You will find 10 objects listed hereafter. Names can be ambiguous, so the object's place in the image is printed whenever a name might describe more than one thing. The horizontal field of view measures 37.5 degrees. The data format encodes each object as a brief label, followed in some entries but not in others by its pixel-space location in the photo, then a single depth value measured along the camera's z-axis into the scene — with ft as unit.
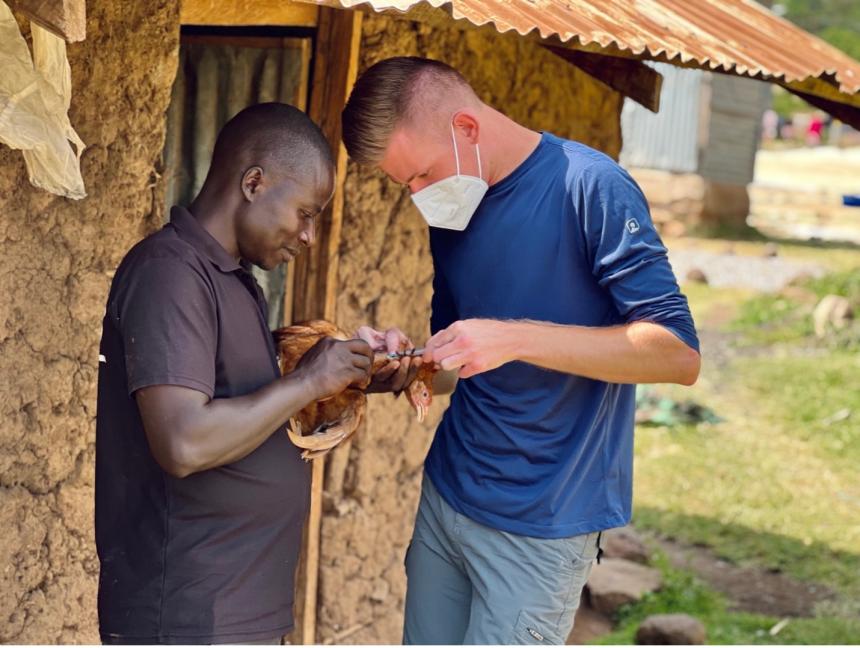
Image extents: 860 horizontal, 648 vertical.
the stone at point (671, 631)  20.31
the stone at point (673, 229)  58.59
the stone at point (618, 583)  22.34
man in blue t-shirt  10.37
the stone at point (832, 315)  41.96
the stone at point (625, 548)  24.66
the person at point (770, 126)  109.29
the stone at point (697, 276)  48.65
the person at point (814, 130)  103.19
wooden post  15.14
